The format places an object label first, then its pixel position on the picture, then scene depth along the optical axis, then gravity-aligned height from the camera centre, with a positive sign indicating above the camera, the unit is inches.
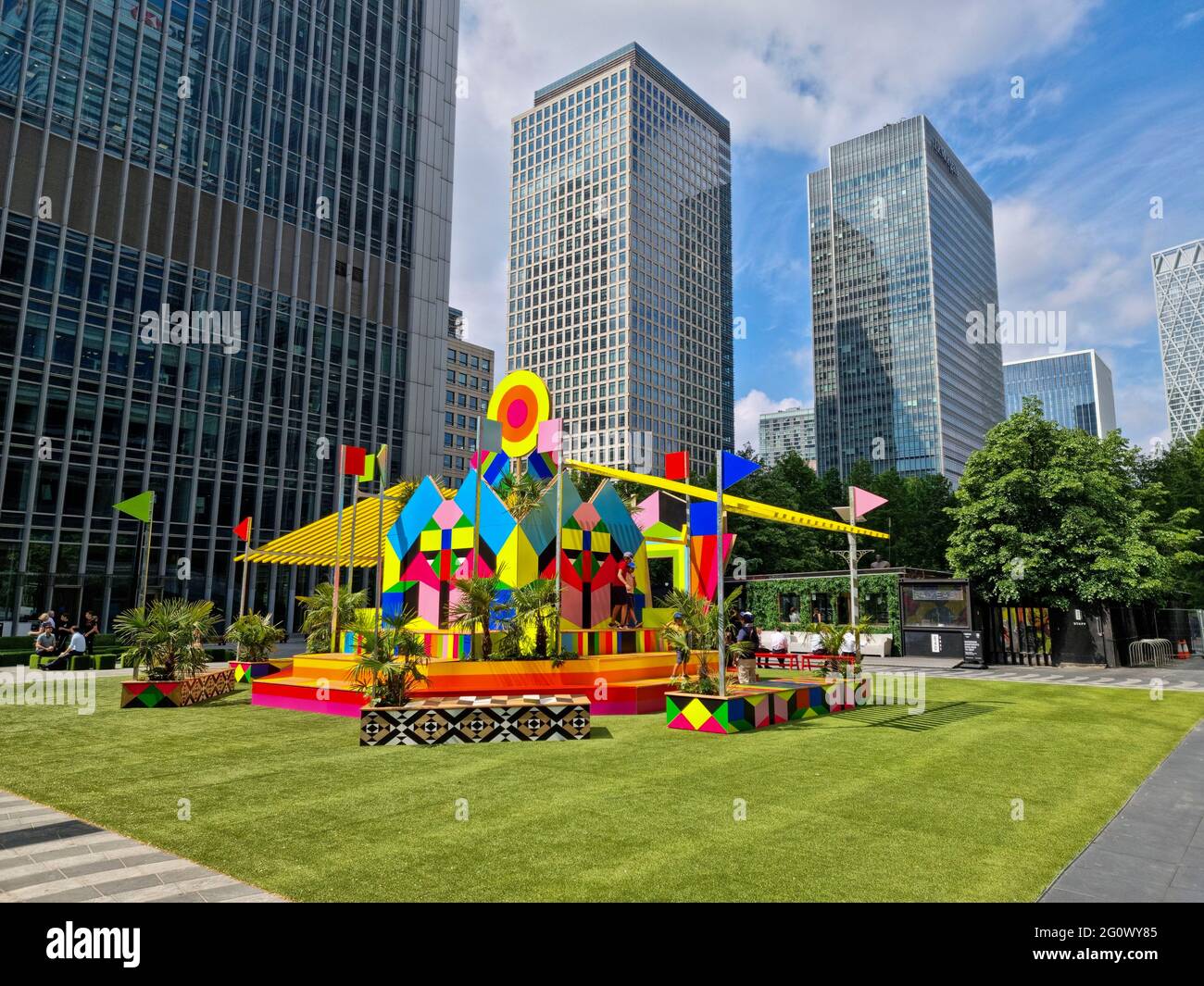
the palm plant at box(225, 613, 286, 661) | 956.6 -46.8
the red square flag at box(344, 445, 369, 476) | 794.8 +153.9
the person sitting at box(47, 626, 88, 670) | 1019.6 -71.6
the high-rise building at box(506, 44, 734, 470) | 5511.8 +2766.8
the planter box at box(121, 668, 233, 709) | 693.9 -91.3
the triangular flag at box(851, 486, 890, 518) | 893.8 +125.5
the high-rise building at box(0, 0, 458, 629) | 1560.0 +831.6
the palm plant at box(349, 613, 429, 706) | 534.3 -43.2
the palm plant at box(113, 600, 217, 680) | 698.2 -35.8
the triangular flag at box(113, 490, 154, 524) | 995.9 +130.6
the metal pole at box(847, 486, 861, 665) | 909.6 -2.0
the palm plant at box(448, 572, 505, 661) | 708.0 -4.7
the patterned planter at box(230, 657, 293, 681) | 892.6 -84.5
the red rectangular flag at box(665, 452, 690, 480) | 699.4 +132.9
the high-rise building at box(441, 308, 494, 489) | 4232.3 +1191.8
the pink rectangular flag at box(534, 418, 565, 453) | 863.7 +200.5
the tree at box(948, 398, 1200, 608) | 1299.2 +148.3
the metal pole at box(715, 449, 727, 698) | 556.7 +35.5
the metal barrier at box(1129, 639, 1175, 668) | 1371.8 -94.8
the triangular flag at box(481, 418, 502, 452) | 789.9 +181.6
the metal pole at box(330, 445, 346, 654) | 843.3 -14.9
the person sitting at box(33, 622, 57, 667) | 1026.7 -64.4
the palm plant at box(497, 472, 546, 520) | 871.7 +127.1
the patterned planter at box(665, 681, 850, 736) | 566.3 -87.5
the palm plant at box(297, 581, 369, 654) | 922.1 -15.7
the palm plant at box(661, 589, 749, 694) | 603.8 -26.2
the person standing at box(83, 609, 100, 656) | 1090.1 -42.1
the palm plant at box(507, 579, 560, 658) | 711.7 -13.7
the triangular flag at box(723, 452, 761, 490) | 589.0 +109.8
